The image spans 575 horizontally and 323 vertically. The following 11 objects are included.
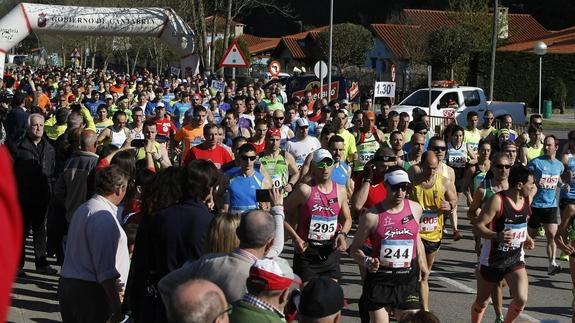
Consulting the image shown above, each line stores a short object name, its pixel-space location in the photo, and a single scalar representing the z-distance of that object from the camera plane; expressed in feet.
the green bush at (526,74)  163.84
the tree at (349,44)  209.15
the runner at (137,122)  46.55
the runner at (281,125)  48.29
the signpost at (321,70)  89.51
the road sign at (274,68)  106.63
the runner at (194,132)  45.91
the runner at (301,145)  42.47
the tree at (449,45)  165.48
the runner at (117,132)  44.11
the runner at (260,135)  42.34
